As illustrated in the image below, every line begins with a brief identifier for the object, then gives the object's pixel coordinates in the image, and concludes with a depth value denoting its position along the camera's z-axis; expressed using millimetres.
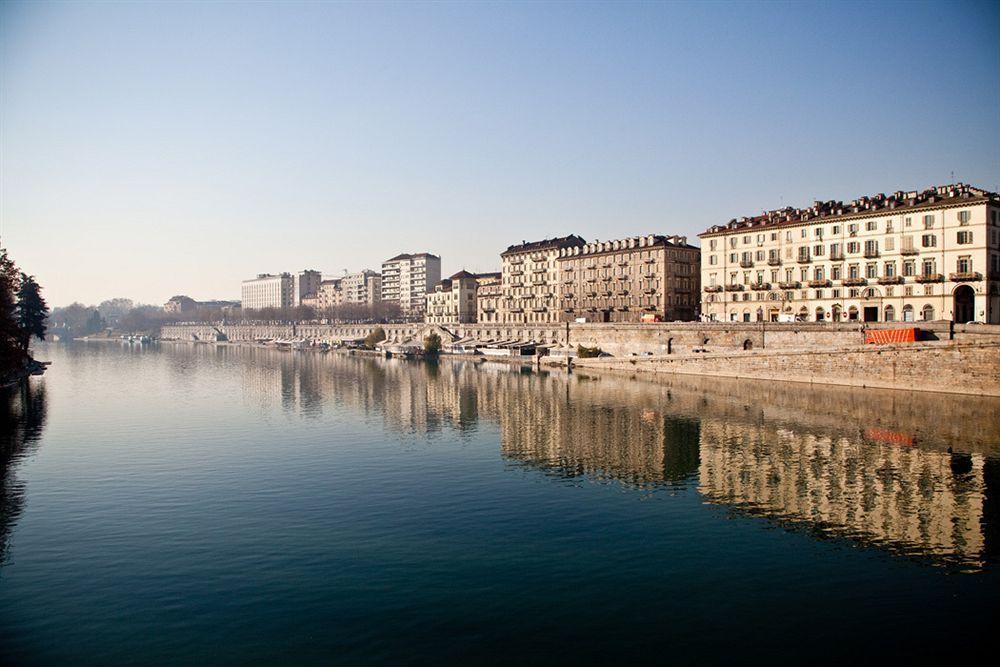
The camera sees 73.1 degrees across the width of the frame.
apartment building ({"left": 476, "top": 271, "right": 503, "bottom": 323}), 161125
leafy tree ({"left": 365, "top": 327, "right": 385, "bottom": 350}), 156600
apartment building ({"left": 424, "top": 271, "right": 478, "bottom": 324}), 171625
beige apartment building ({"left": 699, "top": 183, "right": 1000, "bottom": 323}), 72500
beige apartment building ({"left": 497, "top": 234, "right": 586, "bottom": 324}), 142500
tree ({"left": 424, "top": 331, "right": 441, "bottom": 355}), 136750
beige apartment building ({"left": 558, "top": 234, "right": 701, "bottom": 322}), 116062
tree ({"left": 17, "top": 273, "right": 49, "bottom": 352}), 98000
